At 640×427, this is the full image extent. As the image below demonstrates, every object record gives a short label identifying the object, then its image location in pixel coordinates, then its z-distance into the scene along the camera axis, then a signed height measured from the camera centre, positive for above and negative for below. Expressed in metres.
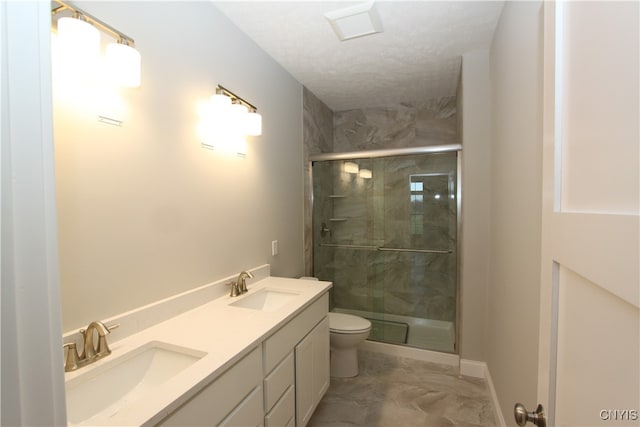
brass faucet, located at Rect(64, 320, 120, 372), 0.93 -0.50
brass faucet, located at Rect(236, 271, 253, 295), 1.72 -0.47
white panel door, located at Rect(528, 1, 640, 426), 0.38 -0.02
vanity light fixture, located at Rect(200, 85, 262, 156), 1.59 +0.51
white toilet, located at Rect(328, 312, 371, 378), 2.24 -1.11
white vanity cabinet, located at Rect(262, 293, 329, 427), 1.28 -0.88
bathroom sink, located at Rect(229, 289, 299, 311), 1.75 -0.60
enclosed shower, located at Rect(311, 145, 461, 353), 2.66 -0.35
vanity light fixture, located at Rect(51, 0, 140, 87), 0.93 +0.58
